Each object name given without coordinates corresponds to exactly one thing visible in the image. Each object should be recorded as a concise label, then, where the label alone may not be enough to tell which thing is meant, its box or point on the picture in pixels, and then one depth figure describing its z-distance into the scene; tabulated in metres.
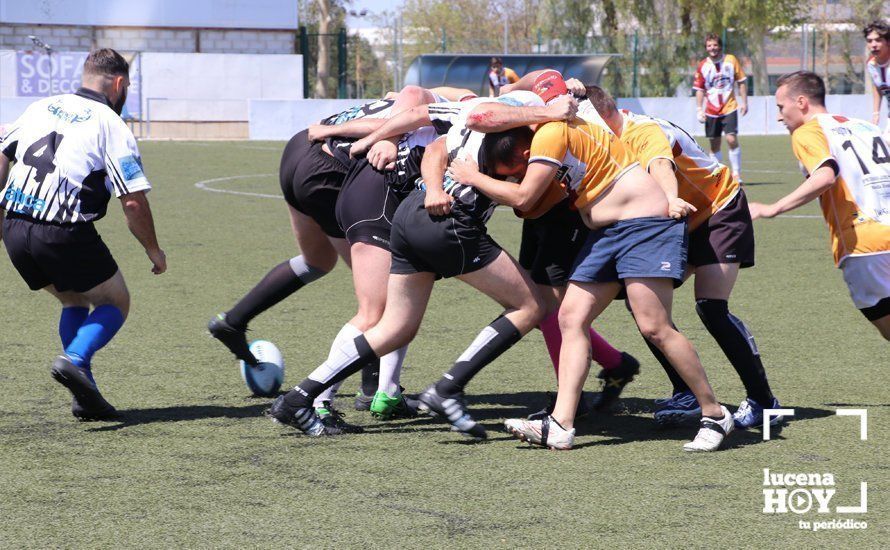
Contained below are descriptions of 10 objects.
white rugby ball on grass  12.83
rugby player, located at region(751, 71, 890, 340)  11.45
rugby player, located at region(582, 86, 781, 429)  11.22
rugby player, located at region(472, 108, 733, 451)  10.30
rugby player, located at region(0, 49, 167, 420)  11.23
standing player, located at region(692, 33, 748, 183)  36.25
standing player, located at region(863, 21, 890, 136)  19.55
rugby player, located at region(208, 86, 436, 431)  11.84
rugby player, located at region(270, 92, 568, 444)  10.37
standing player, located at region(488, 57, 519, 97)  57.72
